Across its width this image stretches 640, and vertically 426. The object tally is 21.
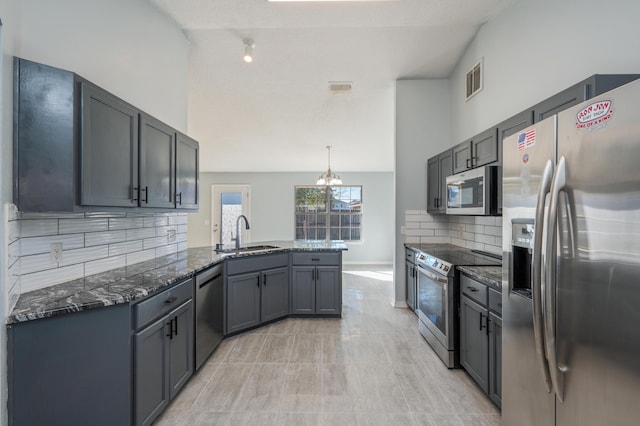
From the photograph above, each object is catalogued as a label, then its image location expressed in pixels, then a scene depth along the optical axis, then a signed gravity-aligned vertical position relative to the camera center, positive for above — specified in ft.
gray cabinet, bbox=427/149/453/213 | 10.73 +1.40
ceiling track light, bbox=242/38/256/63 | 9.57 +5.65
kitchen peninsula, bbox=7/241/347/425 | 4.25 -2.28
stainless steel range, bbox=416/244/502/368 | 7.73 -2.47
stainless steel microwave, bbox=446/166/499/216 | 7.74 +0.63
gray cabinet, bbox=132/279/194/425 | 5.03 -2.79
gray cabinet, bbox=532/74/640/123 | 4.74 +2.18
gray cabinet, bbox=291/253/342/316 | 11.34 -2.86
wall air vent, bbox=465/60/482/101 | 10.25 +5.00
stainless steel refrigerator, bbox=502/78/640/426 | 2.68 -0.53
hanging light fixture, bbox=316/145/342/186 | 17.06 +2.08
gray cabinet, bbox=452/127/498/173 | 7.86 +1.91
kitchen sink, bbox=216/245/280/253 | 10.68 -1.43
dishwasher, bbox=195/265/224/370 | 7.49 -2.87
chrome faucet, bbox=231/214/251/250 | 11.43 -1.09
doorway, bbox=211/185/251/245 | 25.23 +0.56
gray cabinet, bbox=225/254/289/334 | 9.50 -2.80
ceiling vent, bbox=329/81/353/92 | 12.69 +5.83
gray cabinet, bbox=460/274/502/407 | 5.92 -2.84
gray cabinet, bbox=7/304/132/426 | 4.22 -2.46
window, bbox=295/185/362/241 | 25.17 +0.09
